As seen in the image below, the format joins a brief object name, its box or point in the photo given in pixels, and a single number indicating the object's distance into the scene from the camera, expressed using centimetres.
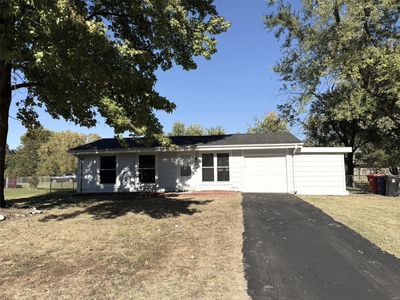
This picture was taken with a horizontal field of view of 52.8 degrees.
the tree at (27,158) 8840
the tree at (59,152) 7962
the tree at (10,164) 8952
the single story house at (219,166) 1975
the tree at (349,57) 2117
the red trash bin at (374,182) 2186
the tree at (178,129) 5319
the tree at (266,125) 4788
